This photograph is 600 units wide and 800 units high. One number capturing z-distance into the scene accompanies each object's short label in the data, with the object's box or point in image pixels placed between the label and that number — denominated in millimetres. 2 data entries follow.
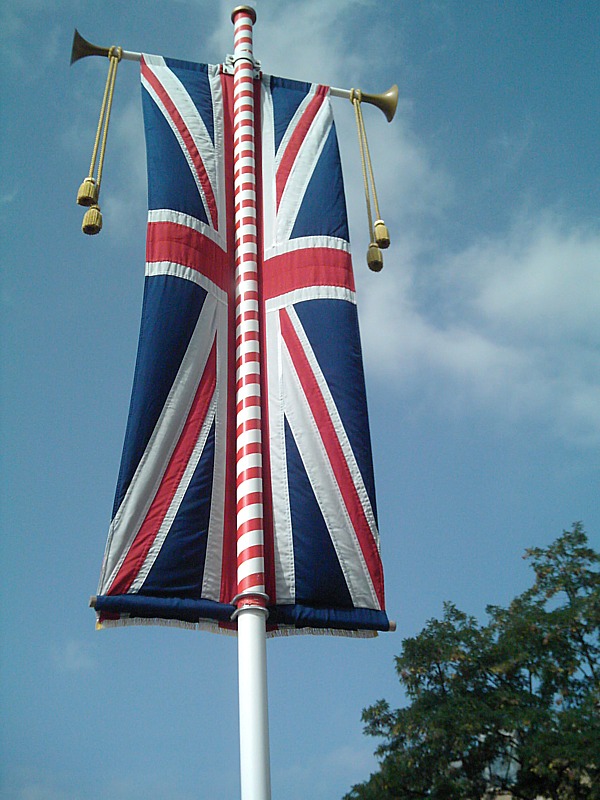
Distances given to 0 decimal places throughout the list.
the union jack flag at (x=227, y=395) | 5801
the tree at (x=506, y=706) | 10867
